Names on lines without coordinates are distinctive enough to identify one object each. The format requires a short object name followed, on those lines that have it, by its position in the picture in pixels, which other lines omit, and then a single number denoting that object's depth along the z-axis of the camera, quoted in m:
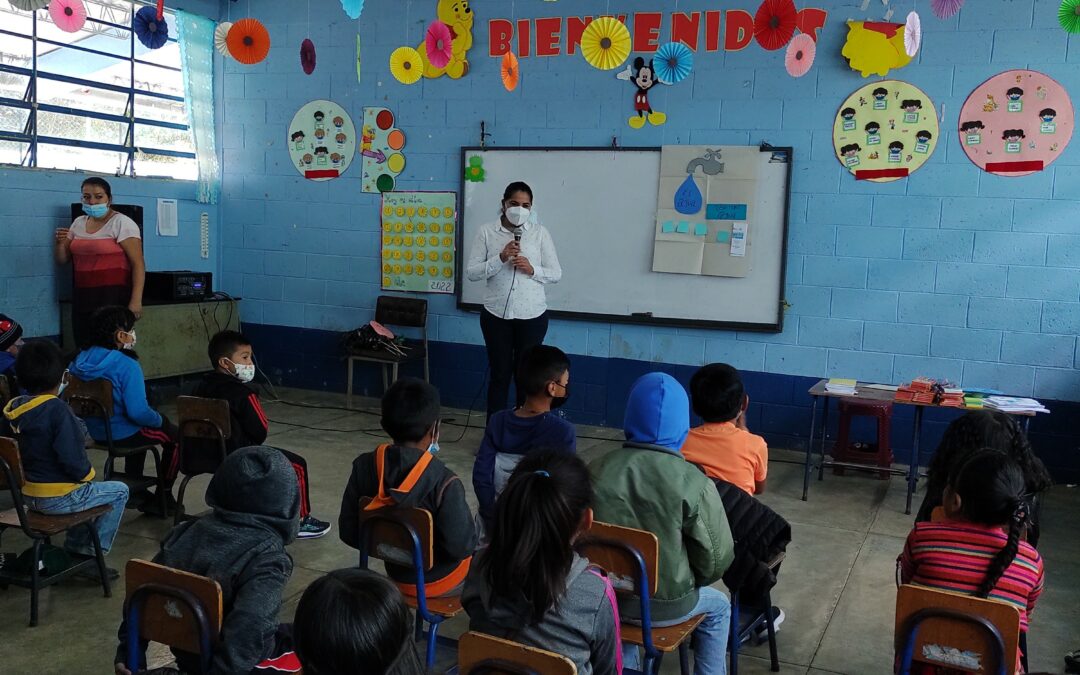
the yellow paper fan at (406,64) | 6.36
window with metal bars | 5.87
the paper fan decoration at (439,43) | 5.87
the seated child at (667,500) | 2.23
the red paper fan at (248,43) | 5.15
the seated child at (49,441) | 3.10
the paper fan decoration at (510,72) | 5.70
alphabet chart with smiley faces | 6.61
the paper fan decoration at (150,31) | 5.10
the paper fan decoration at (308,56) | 5.77
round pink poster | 5.02
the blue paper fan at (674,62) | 5.76
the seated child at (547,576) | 1.65
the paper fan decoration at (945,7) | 4.21
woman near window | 5.73
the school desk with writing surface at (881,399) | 4.59
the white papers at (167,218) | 6.90
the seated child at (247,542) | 1.92
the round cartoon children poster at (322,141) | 6.89
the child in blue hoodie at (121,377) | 3.90
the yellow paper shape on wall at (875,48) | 5.29
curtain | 7.07
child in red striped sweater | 2.03
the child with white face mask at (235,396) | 3.71
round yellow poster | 5.29
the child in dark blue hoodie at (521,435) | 2.86
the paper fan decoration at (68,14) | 4.72
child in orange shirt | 2.75
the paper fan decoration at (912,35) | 4.44
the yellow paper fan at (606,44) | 5.74
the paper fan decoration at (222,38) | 5.46
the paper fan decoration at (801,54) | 5.35
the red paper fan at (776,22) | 5.23
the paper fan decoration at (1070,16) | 4.54
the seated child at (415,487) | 2.50
